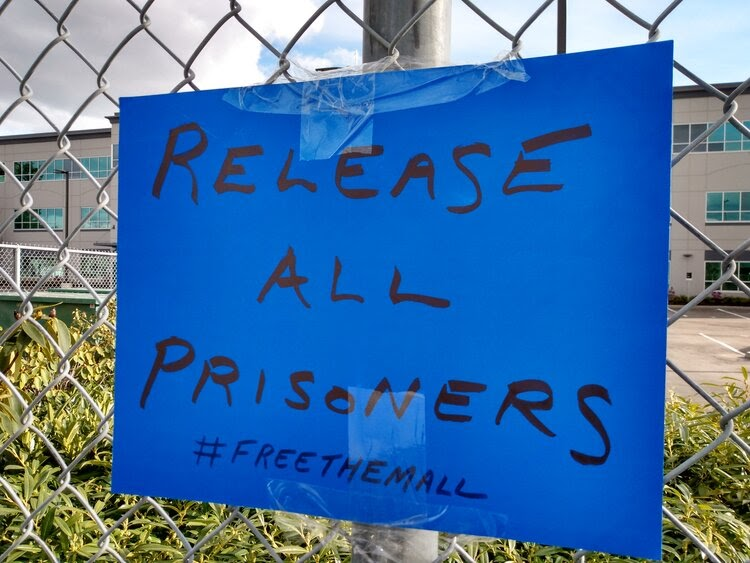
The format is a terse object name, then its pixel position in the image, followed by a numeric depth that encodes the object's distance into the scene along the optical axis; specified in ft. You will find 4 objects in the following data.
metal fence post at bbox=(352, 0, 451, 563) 1.91
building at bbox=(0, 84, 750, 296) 61.16
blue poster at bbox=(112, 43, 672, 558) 1.77
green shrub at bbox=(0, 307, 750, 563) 3.96
